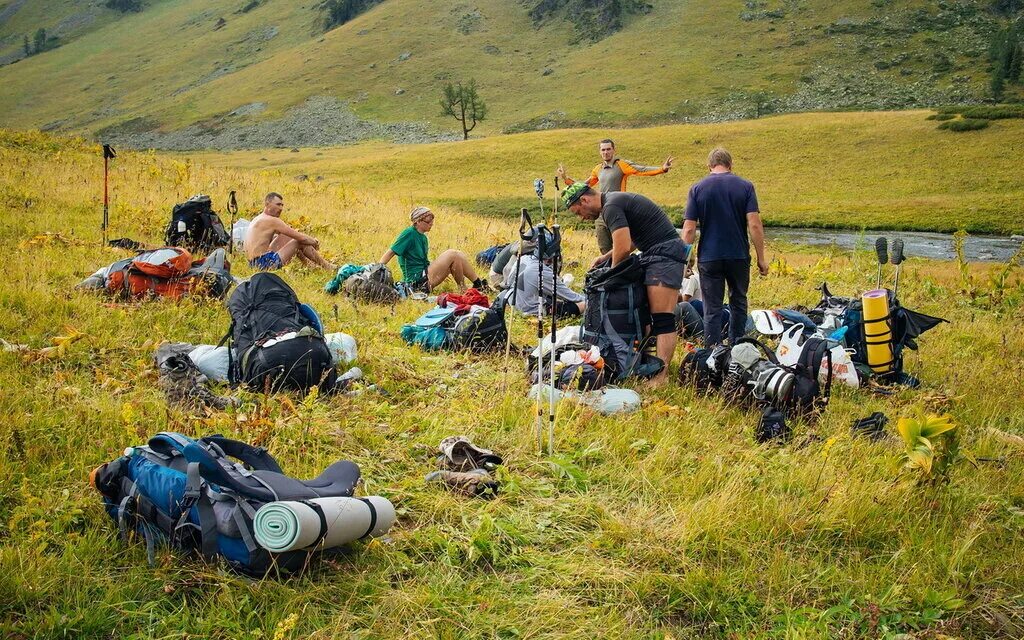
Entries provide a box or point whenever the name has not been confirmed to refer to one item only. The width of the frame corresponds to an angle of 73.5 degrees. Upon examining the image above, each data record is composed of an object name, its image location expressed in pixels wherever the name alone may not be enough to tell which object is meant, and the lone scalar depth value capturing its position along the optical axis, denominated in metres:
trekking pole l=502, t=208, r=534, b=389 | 4.61
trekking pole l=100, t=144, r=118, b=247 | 10.36
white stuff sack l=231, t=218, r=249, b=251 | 11.92
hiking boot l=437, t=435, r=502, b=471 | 4.51
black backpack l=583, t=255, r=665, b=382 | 6.91
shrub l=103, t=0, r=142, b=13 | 197.62
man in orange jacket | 10.79
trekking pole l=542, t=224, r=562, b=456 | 4.67
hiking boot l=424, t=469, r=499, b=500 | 4.23
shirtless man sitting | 10.05
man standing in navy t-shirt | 7.68
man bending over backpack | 6.88
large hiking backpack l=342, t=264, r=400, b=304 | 9.47
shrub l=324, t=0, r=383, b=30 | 141.12
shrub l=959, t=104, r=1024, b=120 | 49.91
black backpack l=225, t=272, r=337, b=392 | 5.70
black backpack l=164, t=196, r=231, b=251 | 10.69
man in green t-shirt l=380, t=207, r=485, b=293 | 10.64
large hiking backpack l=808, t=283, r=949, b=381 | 7.20
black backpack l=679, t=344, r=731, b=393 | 6.39
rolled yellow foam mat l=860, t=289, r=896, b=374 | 7.01
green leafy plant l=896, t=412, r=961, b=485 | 4.36
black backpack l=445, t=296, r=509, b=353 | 7.53
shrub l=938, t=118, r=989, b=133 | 48.16
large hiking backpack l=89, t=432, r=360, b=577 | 3.26
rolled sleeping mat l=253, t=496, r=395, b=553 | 3.11
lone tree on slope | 80.38
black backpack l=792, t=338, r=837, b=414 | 5.86
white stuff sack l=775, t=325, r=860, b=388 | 6.99
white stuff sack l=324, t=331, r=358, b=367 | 6.48
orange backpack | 7.68
